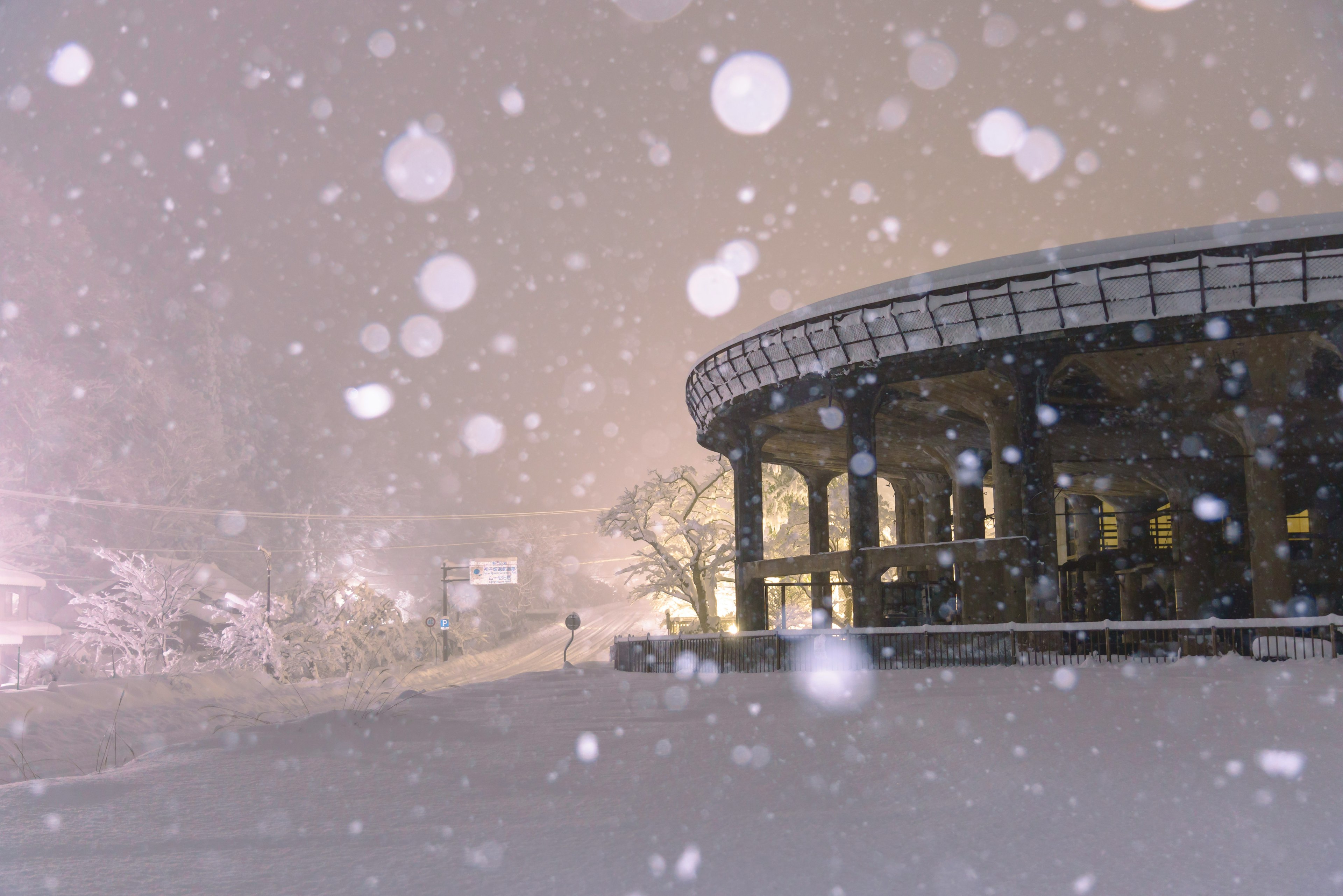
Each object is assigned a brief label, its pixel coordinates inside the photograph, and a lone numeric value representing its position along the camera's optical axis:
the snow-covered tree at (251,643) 56.81
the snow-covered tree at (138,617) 55.56
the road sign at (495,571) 79.12
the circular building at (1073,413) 26.14
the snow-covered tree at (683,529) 50.09
